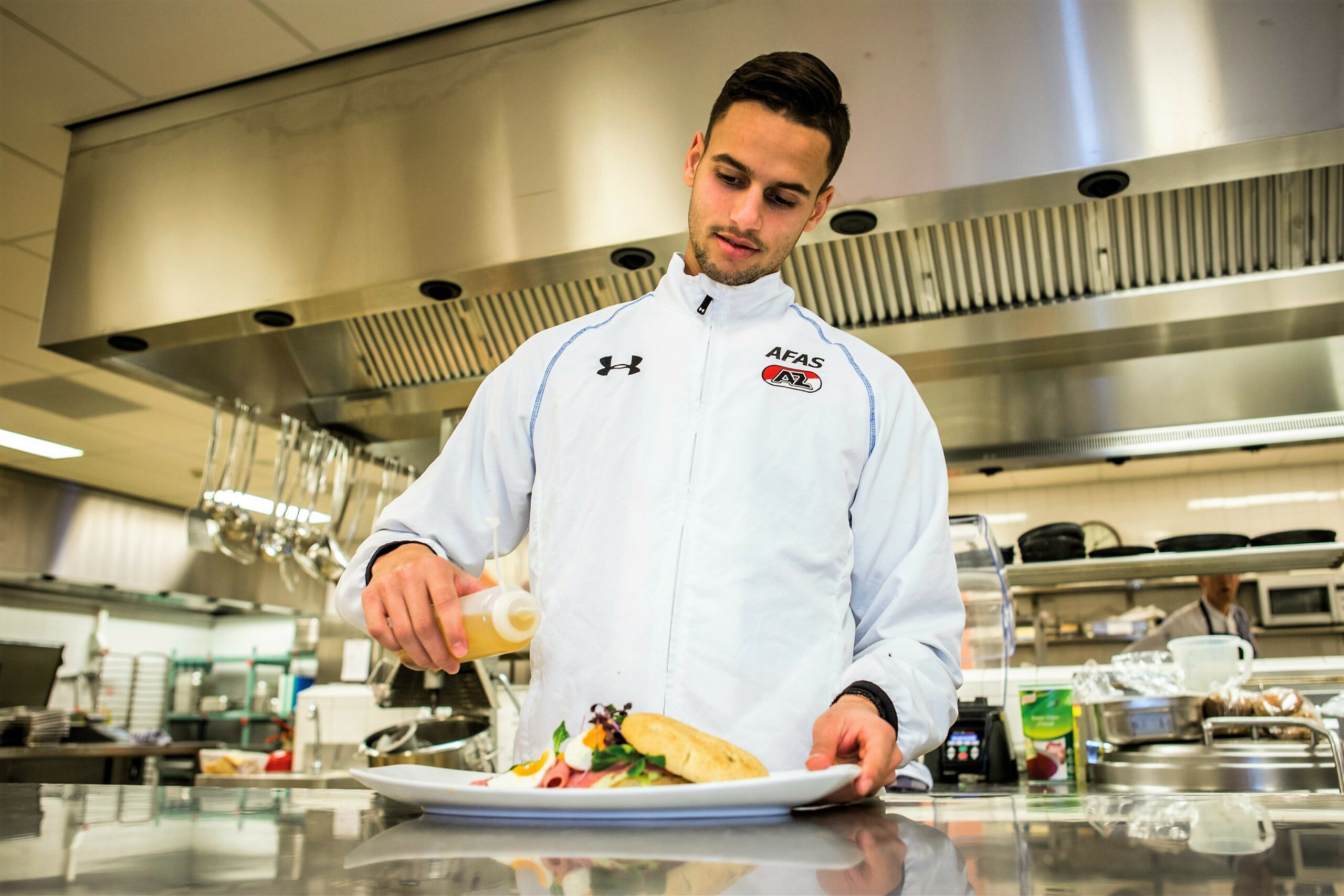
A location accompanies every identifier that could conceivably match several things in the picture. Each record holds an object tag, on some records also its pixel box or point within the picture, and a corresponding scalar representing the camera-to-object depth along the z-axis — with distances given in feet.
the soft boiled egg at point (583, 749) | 2.52
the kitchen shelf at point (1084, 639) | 22.18
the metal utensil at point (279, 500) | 9.91
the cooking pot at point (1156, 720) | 7.01
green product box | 7.39
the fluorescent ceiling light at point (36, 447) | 18.94
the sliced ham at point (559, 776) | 2.49
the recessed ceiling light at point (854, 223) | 6.79
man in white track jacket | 3.59
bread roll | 2.35
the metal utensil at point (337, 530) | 10.40
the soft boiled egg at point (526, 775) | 2.53
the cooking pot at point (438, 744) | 9.84
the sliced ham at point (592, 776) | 2.46
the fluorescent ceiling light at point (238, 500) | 10.21
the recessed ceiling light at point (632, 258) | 7.29
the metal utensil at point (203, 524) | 10.18
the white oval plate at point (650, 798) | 2.15
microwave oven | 20.83
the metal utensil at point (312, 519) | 10.27
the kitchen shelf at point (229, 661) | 32.09
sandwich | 2.37
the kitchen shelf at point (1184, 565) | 10.91
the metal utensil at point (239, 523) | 10.07
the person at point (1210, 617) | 15.31
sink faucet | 13.41
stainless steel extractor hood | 6.29
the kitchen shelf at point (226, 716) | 30.53
